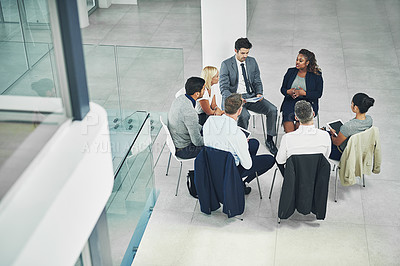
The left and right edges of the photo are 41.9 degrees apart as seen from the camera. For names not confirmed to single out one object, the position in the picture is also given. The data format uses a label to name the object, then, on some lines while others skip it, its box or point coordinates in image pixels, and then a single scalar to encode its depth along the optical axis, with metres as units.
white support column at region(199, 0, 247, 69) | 5.84
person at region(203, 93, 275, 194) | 4.44
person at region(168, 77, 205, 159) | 4.82
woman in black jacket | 5.60
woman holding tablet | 4.64
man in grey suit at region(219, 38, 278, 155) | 5.68
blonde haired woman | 5.37
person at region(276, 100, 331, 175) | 4.42
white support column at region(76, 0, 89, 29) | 9.45
